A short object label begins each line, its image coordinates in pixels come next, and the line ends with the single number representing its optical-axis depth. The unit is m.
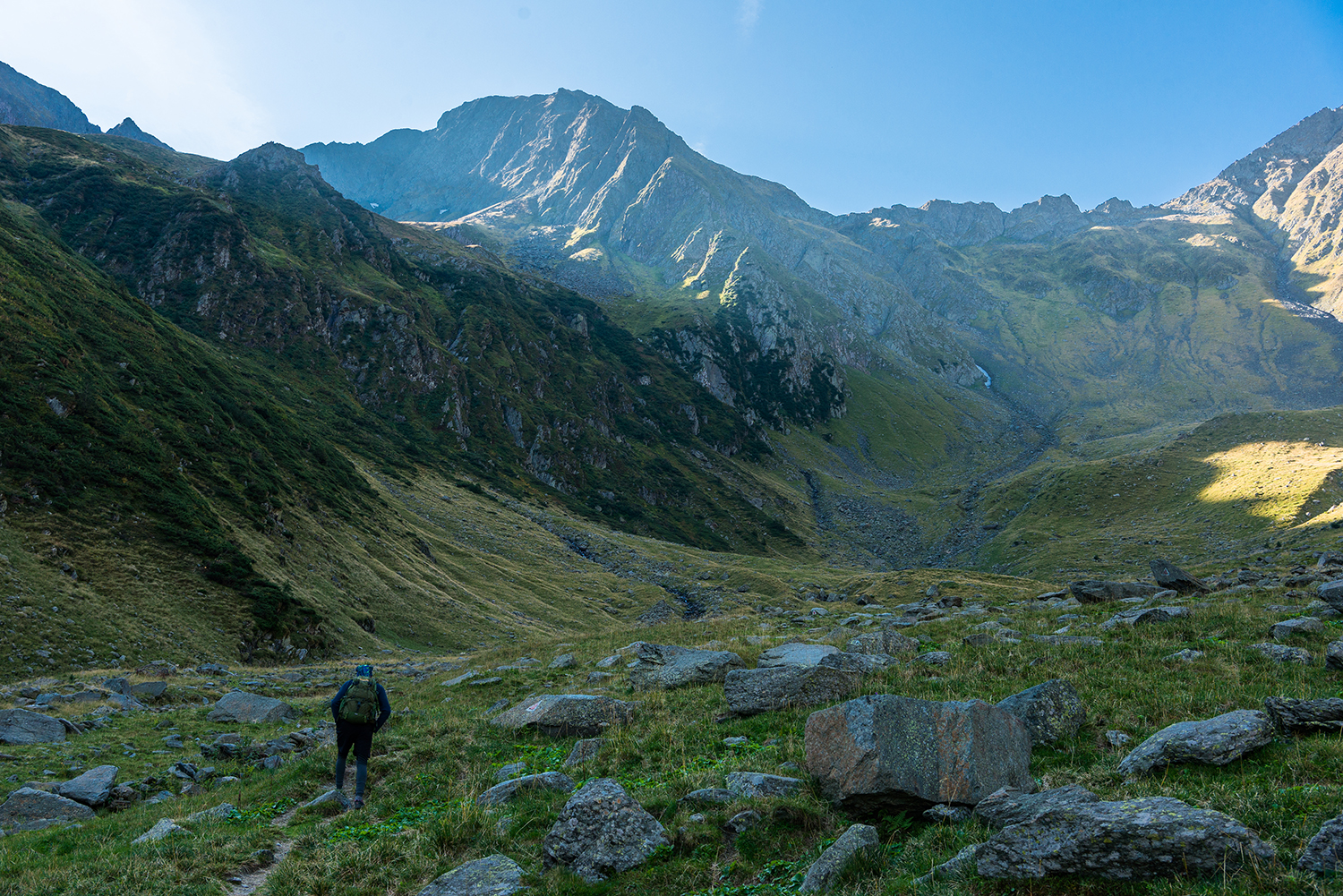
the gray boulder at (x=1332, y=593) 19.80
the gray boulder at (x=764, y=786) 10.19
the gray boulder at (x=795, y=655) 19.09
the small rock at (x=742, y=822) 9.32
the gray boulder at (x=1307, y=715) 9.22
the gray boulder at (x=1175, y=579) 28.73
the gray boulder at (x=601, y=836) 8.91
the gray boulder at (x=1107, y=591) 28.86
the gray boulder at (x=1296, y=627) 16.20
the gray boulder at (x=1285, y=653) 13.84
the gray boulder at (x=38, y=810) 13.04
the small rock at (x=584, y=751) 13.94
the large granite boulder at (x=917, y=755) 9.11
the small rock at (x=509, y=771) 13.61
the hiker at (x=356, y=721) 14.55
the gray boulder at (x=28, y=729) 17.41
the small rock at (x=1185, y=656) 14.90
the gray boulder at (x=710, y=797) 10.25
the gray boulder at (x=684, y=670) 19.47
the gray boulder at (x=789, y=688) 15.27
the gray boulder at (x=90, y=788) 14.15
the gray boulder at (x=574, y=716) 16.55
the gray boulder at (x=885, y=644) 20.66
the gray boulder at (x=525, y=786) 12.07
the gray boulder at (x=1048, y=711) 11.31
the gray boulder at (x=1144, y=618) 19.47
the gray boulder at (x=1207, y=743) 8.84
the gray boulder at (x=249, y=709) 22.00
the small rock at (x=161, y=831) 11.25
